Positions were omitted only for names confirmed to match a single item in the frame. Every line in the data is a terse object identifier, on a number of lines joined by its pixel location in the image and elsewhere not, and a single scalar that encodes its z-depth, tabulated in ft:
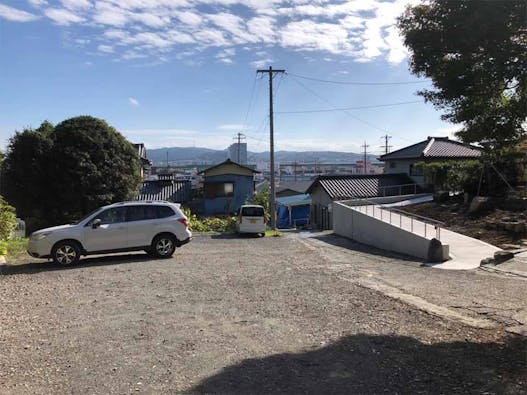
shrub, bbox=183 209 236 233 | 96.75
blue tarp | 148.87
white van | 84.38
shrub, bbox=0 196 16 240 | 39.14
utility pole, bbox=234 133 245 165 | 271.12
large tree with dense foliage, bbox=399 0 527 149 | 18.29
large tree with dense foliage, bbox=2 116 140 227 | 80.02
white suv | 44.21
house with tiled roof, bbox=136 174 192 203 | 137.69
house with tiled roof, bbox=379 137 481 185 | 120.47
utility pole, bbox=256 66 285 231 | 110.02
